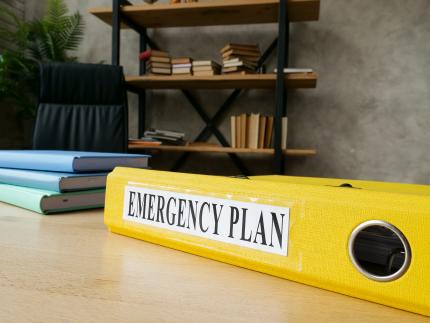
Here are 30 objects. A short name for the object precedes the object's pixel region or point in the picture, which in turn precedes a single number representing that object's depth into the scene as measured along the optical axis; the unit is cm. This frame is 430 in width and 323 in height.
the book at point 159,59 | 212
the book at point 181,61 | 206
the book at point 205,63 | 201
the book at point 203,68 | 202
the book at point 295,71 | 184
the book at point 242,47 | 201
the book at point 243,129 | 204
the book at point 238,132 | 206
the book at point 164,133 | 216
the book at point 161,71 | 212
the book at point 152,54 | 213
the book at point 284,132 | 196
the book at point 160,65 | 212
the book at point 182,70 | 207
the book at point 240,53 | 201
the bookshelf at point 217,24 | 186
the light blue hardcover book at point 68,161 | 54
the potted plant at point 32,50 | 215
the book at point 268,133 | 201
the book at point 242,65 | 197
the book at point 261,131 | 200
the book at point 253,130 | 201
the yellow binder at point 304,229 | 23
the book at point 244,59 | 199
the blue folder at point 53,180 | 52
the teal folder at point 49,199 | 52
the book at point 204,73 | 201
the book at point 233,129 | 208
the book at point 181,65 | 206
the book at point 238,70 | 199
